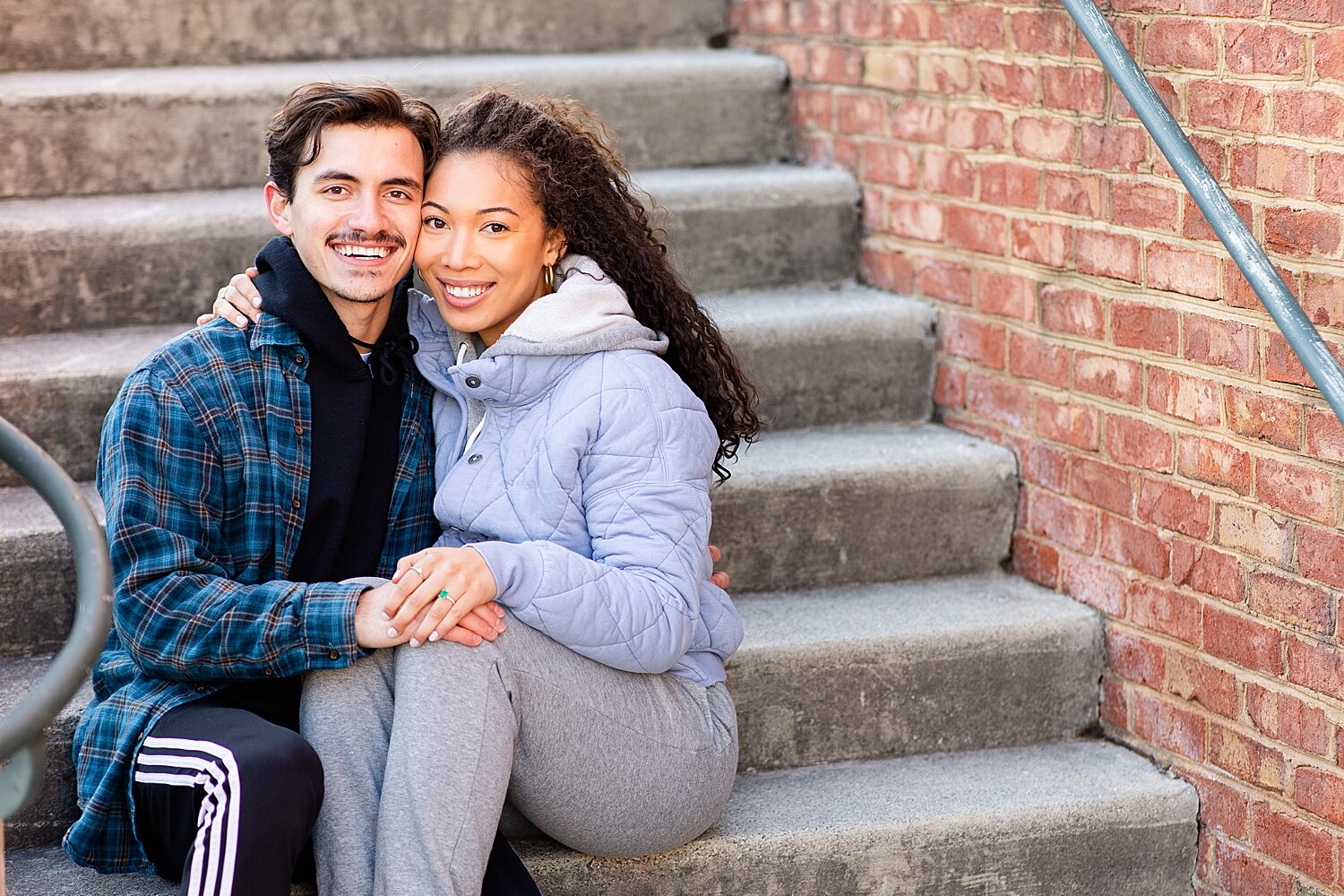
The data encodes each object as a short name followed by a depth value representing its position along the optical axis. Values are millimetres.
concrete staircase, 3950
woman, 3579
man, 3562
